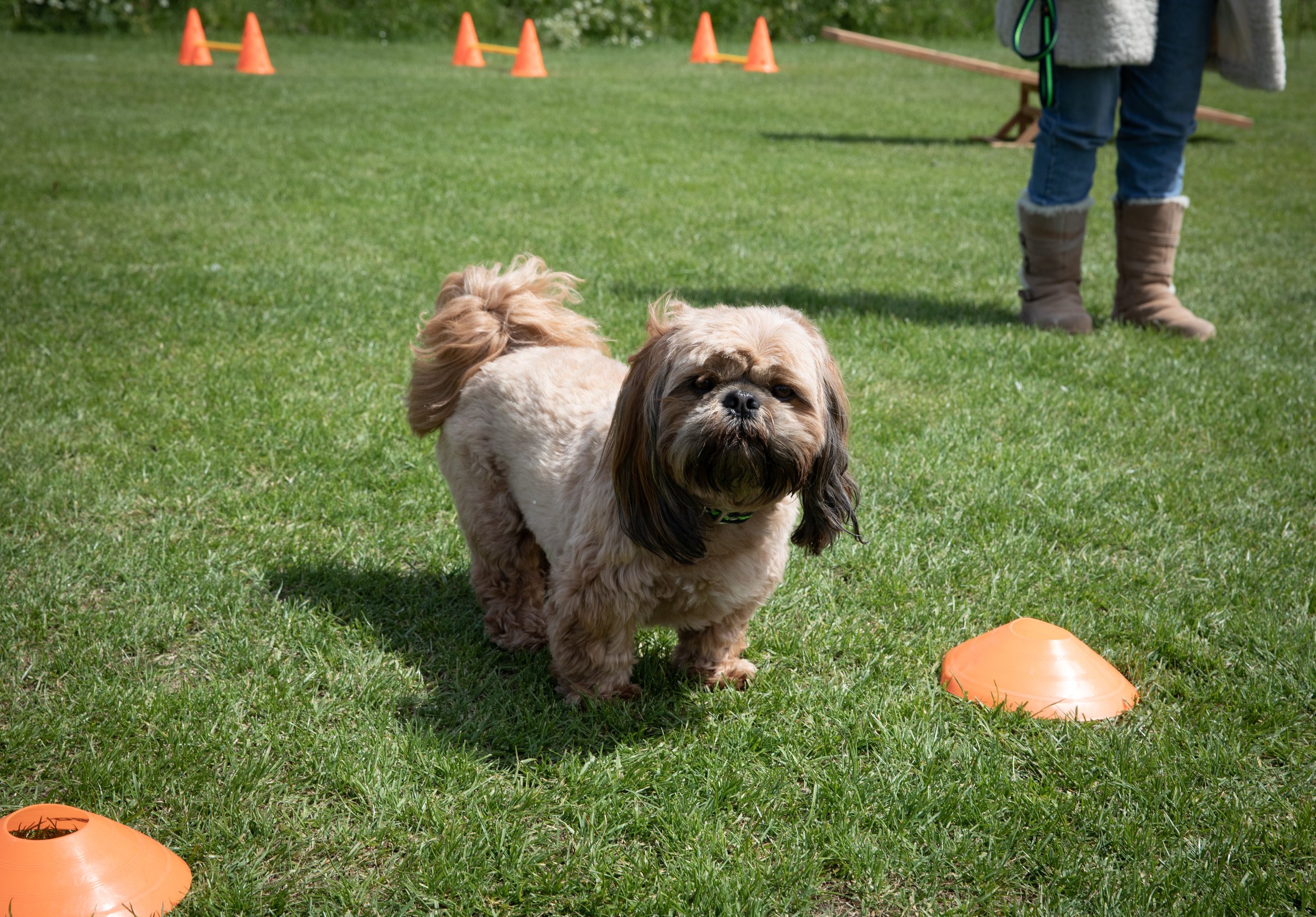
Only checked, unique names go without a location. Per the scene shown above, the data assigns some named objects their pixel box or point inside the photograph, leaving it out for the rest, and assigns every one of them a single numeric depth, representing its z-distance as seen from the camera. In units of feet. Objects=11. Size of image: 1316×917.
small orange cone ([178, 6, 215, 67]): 58.29
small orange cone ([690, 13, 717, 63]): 67.92
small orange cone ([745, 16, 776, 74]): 64.95
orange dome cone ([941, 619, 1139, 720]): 9.73
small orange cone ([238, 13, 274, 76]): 54.80
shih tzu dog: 8.47
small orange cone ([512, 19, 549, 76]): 57.88
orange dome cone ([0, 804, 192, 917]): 6.84
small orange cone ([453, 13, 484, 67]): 62.85
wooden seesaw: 43.09
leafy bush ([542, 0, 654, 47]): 74.54
